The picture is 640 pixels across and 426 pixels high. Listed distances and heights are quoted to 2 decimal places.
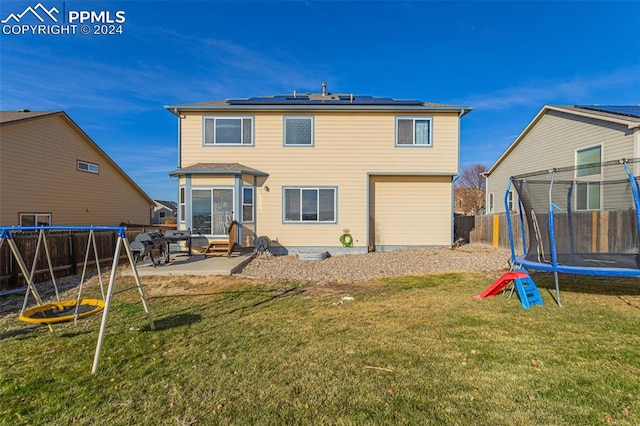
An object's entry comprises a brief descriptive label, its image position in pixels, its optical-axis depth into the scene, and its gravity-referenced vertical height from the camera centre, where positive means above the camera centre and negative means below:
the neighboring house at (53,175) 12.09 +1.61
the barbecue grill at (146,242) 7.83 -0.89
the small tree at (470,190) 35.59 +2.40
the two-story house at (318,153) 12.15 +2.27
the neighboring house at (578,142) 9.90 +2.83
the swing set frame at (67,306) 3.25 -1.28
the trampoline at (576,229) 5.18 -0.40
